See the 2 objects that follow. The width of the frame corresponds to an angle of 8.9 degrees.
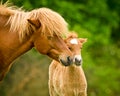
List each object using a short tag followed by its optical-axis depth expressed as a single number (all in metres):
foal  15.57
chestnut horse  11.77
